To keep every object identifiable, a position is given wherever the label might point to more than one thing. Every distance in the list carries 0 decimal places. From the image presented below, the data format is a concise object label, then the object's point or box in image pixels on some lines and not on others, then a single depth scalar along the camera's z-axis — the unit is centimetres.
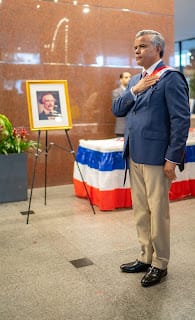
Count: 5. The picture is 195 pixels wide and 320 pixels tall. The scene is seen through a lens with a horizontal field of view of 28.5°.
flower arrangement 431
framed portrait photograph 386
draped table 390
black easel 367
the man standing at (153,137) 216
